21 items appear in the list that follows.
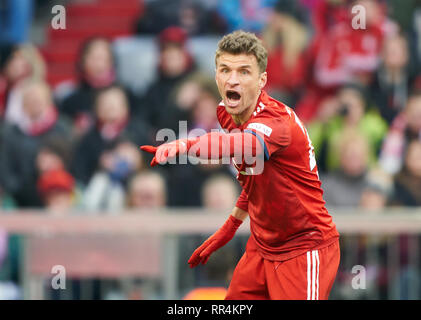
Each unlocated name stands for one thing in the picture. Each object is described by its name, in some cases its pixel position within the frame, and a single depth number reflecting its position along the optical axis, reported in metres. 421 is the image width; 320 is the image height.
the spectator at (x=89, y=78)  18.87
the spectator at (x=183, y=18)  20.62
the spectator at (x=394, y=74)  18.97
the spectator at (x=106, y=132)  17.33
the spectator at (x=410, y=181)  16.31
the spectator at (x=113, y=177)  16.66
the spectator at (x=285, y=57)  19.00
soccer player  8.36
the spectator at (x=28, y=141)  17.16
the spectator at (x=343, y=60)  18.94
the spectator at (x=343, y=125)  17.28
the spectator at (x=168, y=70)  18.56
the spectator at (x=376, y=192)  16.03
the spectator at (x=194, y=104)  17.31
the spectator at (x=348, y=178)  16.30
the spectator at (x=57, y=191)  16.22
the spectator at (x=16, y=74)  18.80
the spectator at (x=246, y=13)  20.23
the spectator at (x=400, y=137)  17.23
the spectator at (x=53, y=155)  17.28
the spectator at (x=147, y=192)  16.12
